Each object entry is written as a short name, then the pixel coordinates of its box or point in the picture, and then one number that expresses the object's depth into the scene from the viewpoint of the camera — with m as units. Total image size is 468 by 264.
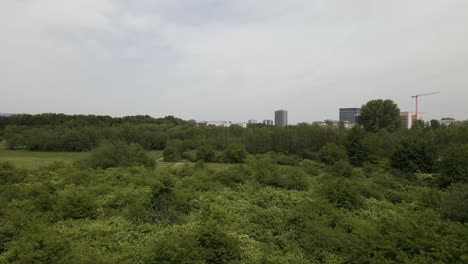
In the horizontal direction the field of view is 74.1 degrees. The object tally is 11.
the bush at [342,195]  20.11
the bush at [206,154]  53.40
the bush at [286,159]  46.52
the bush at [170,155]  52.00
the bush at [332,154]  44.76
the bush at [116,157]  41.31
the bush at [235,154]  50.09
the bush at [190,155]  54.38
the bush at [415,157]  35.72
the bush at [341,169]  33.73
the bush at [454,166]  26.36
